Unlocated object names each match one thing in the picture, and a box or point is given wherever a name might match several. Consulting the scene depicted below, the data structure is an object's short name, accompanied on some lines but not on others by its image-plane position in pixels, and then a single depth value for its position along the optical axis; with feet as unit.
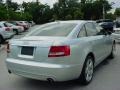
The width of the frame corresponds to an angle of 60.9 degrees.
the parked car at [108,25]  34.06
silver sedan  6.80
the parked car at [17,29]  33.70
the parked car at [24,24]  42.52
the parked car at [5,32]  20.90
